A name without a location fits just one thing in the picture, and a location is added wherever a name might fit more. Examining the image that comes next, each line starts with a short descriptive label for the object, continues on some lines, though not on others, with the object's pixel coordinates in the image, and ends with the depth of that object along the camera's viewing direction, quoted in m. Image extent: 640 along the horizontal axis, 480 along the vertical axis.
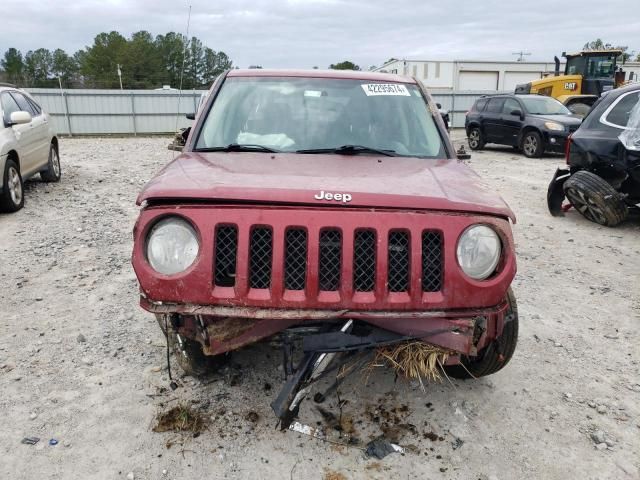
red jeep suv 2.29
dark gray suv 13.66
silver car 7.28
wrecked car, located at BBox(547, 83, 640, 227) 6.65
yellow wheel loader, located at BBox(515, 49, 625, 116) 18.66
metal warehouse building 34.06
